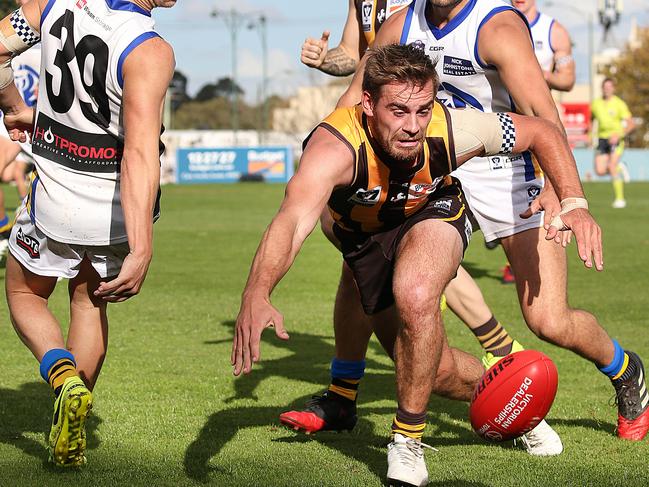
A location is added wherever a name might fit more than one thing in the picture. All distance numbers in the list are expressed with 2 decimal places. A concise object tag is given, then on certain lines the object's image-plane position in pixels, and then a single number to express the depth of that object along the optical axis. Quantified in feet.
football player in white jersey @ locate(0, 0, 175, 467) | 29.55
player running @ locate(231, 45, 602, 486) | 29.63
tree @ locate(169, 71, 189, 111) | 395.96
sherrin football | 31.81
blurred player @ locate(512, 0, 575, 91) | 65.21
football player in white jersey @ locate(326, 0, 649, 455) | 36.09
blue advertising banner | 281.33
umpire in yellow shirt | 155.84
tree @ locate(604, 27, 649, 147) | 448.65
